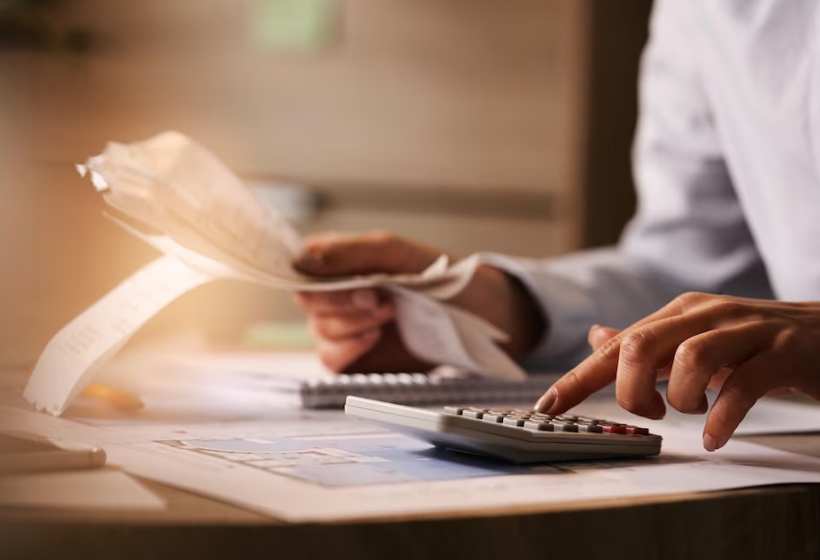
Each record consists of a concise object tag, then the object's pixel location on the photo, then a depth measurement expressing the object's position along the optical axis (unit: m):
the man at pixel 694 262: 0.98
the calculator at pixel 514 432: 0.92
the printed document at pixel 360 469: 0.86
